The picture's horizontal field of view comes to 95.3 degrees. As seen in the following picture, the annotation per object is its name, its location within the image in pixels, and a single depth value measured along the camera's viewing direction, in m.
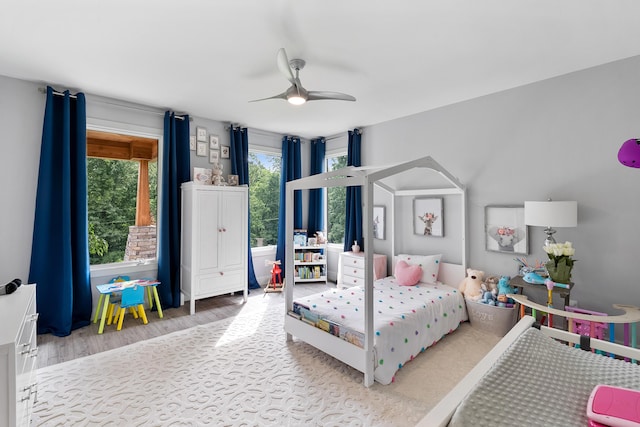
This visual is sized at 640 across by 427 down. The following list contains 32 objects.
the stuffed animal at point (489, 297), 3.18
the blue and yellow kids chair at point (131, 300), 3.37
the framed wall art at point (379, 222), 4.73
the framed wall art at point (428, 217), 3.97
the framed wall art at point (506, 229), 3.27
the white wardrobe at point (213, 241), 3.89
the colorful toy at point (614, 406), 0.98
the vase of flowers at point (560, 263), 2.55
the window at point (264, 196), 5.25
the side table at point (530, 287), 2.61
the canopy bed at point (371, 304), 2.32
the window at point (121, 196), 3.85
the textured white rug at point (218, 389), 1.99
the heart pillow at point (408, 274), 3.62
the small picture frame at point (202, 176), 4.05
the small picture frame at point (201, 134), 4.42
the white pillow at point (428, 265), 3.72
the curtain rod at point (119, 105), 3.25
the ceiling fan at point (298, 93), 2.47
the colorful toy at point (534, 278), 2.82
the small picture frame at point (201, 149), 4.42
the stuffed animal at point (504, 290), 3.12
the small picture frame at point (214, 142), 4.57
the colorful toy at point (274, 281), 4.79
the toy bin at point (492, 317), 3.07
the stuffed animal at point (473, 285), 3.35
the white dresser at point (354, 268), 4.39
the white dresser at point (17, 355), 1.32
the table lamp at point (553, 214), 2.61
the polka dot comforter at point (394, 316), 2.39
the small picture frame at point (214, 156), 4.57
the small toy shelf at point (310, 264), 5.26
